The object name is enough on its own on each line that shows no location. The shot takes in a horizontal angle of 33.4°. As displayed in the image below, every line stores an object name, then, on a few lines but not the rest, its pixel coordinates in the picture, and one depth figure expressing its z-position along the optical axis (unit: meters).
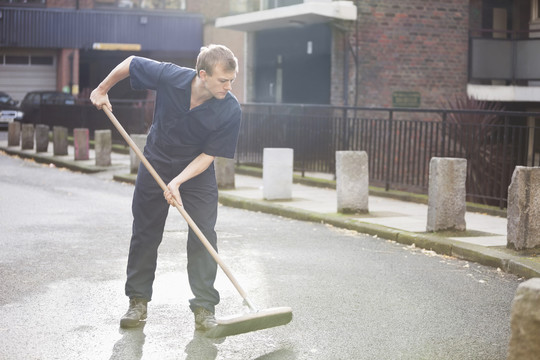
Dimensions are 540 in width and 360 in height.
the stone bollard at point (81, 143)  20.05
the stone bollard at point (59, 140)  21.42
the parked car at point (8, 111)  34.84
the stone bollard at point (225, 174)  14.48
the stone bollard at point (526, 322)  3.98
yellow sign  39.72
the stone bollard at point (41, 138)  22.39
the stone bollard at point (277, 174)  12.94
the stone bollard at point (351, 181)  11.42
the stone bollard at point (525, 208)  8.59
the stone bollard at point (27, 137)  23.41
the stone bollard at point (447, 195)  9.74
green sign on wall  21.06
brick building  20.73
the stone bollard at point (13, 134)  24.81
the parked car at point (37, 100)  32.99
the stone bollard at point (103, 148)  18.67
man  5.68
